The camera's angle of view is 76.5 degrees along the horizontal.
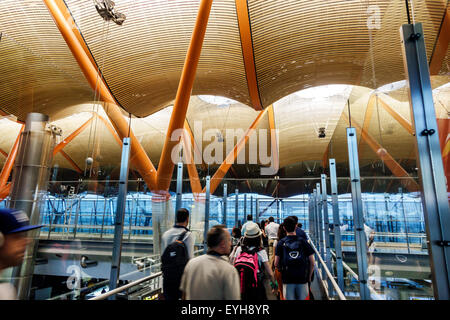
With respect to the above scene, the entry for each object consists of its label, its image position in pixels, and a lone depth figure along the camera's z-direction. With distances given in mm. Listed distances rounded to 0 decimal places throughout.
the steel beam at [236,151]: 17094
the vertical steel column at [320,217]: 9248
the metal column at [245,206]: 13058
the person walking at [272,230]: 9266
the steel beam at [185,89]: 8852
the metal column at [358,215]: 3342
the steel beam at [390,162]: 2078
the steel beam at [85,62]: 6658
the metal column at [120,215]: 4430
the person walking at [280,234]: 5104
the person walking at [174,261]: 3361
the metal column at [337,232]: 5445
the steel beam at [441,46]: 1594
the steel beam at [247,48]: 11234
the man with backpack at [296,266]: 3902
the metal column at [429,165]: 1677
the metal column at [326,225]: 7370
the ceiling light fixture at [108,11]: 8977
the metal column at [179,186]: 7391
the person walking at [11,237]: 1281
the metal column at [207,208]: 8950
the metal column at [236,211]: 12055
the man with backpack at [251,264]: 3301
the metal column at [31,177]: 3457
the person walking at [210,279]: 1920
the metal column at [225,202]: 10534
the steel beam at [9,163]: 3412
